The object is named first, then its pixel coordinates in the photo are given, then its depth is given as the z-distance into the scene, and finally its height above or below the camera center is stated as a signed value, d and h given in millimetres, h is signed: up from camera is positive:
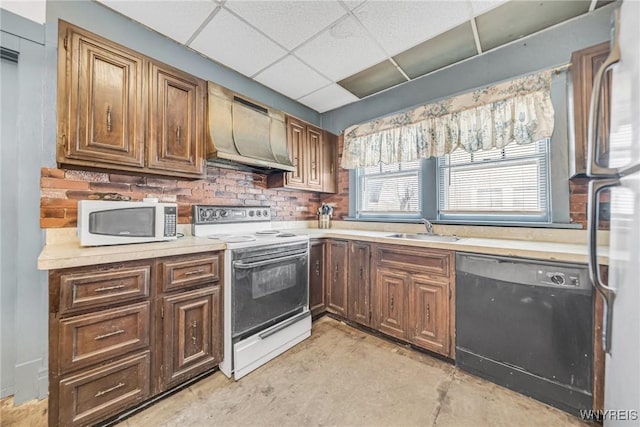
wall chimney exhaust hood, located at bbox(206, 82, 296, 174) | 2180 +786
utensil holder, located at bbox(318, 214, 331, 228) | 3531 -111
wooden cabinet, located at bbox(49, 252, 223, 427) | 1262 -716
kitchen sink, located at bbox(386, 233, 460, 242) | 2414 -247
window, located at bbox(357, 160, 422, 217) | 2959 +299
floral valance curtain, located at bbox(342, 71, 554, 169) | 2047 +894
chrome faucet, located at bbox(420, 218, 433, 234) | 2615 -137
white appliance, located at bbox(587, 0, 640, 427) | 974 -19
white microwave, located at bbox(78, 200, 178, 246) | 1506 -57
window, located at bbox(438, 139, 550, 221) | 2146 +287
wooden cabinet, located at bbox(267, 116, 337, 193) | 2934 +706
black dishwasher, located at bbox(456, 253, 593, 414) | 1468 -754
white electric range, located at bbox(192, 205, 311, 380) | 1862 -636
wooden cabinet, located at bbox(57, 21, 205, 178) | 1545 +747
